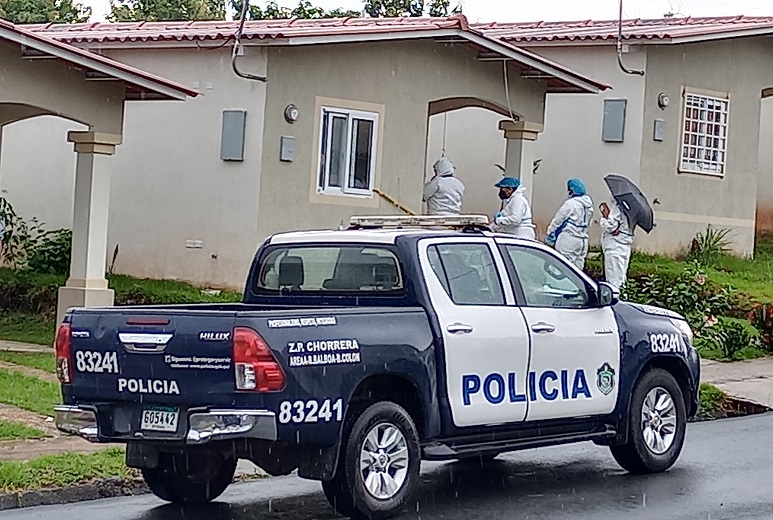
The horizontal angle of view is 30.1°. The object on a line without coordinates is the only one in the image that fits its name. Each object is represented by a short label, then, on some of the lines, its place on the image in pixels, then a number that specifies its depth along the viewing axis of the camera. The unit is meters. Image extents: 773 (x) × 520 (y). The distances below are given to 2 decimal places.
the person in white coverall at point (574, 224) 17.73
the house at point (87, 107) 15.25
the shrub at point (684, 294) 18.39
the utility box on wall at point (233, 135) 18.42
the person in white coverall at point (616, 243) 17.94
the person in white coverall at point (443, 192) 19.47
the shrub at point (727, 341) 17.08
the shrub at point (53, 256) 19.98
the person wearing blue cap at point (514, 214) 17.06
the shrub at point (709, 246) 23.27
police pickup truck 7.99
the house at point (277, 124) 18.44
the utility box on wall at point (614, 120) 22.75
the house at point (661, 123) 22.80
